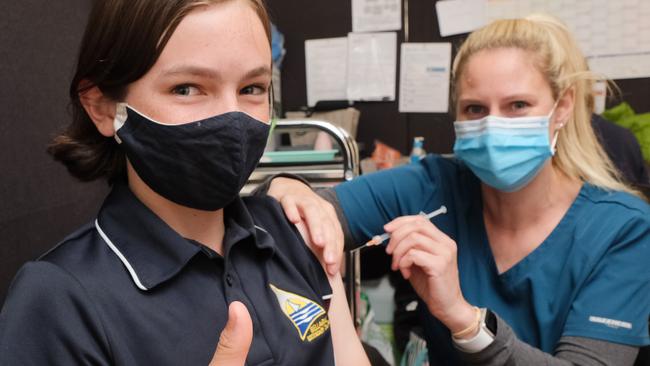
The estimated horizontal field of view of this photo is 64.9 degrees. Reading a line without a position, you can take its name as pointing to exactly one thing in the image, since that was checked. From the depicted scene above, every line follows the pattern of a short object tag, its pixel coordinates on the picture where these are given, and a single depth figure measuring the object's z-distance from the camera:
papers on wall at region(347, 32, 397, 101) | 2.86
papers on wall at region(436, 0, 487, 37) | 2.74
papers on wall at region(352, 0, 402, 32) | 2.81
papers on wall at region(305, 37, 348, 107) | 2.91
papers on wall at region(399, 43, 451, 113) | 2.82
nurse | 1.08
